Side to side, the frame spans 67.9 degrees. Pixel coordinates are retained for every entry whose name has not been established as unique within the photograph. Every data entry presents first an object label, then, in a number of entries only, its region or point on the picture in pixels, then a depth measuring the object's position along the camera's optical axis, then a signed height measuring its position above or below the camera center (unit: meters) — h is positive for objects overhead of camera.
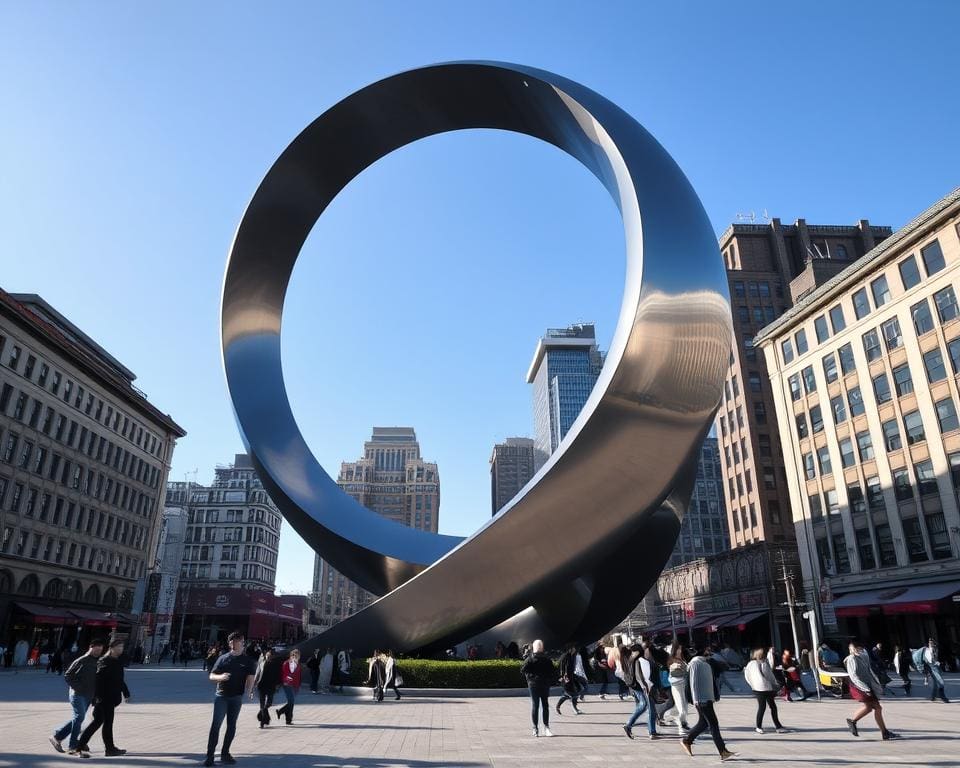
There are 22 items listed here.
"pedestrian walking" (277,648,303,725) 11.28 -0.30
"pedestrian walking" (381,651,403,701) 15.16 -0.29
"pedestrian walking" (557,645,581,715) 12.95 -0.29
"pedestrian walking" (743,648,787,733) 10.05 -0.29
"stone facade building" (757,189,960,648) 32.00 +10.96
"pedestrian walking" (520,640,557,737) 9.29 -0.22
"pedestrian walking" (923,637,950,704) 15.14 -0.25
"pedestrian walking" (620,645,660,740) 9.57 -0.38
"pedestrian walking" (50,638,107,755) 7.81 -0.33
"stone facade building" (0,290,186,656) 40.03 +10.79
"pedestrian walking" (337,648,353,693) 16.94 -0.10
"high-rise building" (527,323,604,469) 150.50 +60.13
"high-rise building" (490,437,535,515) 177.24 +44.97
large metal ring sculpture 12.59 +4.76
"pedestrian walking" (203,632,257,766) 7.46 -0.24
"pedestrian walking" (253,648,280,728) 10.80 -0.34
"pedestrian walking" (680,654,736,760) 7.93 -0.36
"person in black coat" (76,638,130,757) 7.89 -0.36
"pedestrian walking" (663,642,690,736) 8.87 -0.24
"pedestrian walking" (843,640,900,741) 9.23 -0.31
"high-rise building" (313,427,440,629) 134.50 +31.93
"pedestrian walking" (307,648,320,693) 17.84 -0.23
